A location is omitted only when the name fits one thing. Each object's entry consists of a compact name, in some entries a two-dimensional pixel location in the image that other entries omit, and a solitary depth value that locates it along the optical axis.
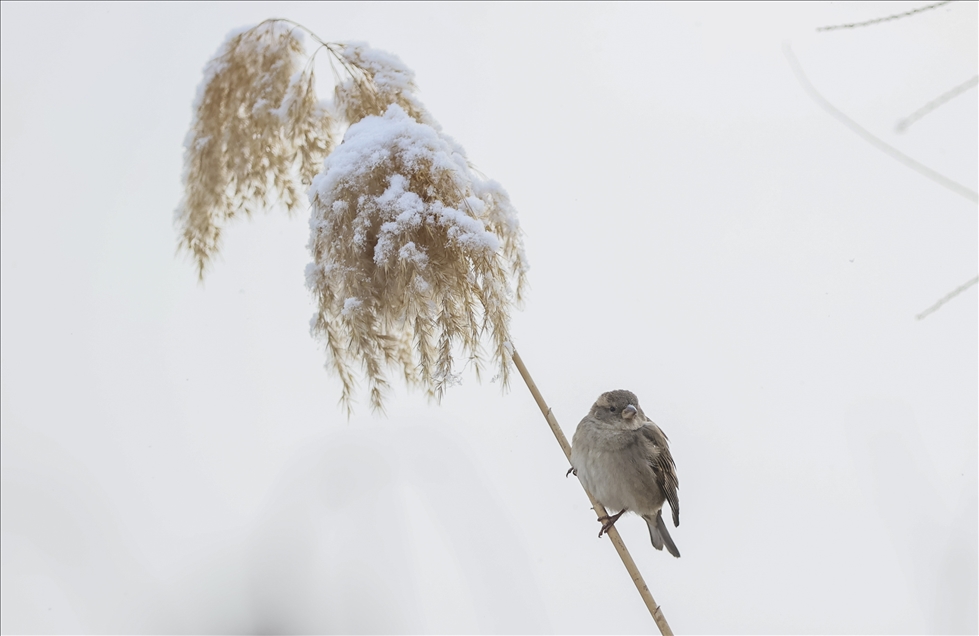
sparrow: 6.68
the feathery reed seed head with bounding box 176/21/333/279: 6.56
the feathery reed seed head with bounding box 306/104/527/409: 6.48
